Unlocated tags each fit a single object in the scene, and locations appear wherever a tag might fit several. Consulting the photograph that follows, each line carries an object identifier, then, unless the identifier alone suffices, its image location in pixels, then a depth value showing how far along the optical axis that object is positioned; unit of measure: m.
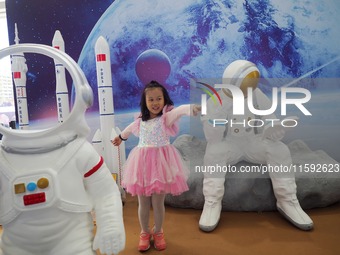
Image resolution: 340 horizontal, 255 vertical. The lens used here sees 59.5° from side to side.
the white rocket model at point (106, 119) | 2.92
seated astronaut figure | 2.36
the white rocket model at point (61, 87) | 3.06
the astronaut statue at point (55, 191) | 1.16
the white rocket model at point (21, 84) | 3.16
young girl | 1.91
